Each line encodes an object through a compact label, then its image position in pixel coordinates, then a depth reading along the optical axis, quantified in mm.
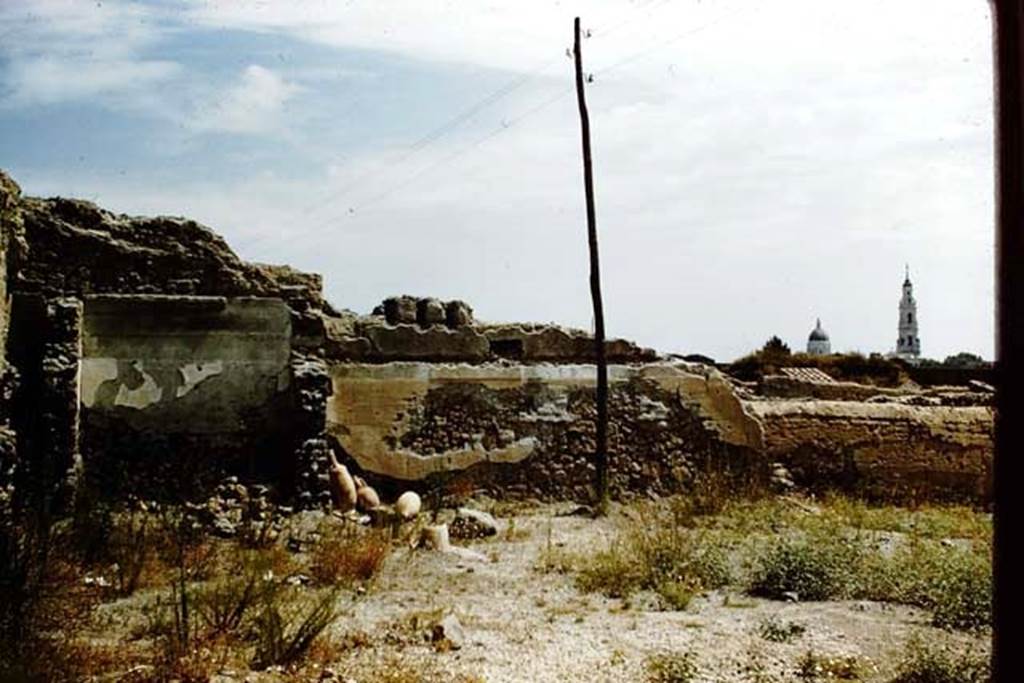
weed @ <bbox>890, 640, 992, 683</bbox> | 6296
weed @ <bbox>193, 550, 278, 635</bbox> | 7090
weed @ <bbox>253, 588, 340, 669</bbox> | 6449
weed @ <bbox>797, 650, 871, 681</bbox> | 6590
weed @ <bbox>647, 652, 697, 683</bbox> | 6432
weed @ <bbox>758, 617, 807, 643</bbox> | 7508
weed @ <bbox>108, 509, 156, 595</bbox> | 8578
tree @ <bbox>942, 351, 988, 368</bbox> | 43097
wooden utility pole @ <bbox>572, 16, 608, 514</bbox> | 14409
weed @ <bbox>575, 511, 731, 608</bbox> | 9031
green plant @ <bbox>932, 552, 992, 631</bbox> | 7895
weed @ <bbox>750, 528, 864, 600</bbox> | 8977
